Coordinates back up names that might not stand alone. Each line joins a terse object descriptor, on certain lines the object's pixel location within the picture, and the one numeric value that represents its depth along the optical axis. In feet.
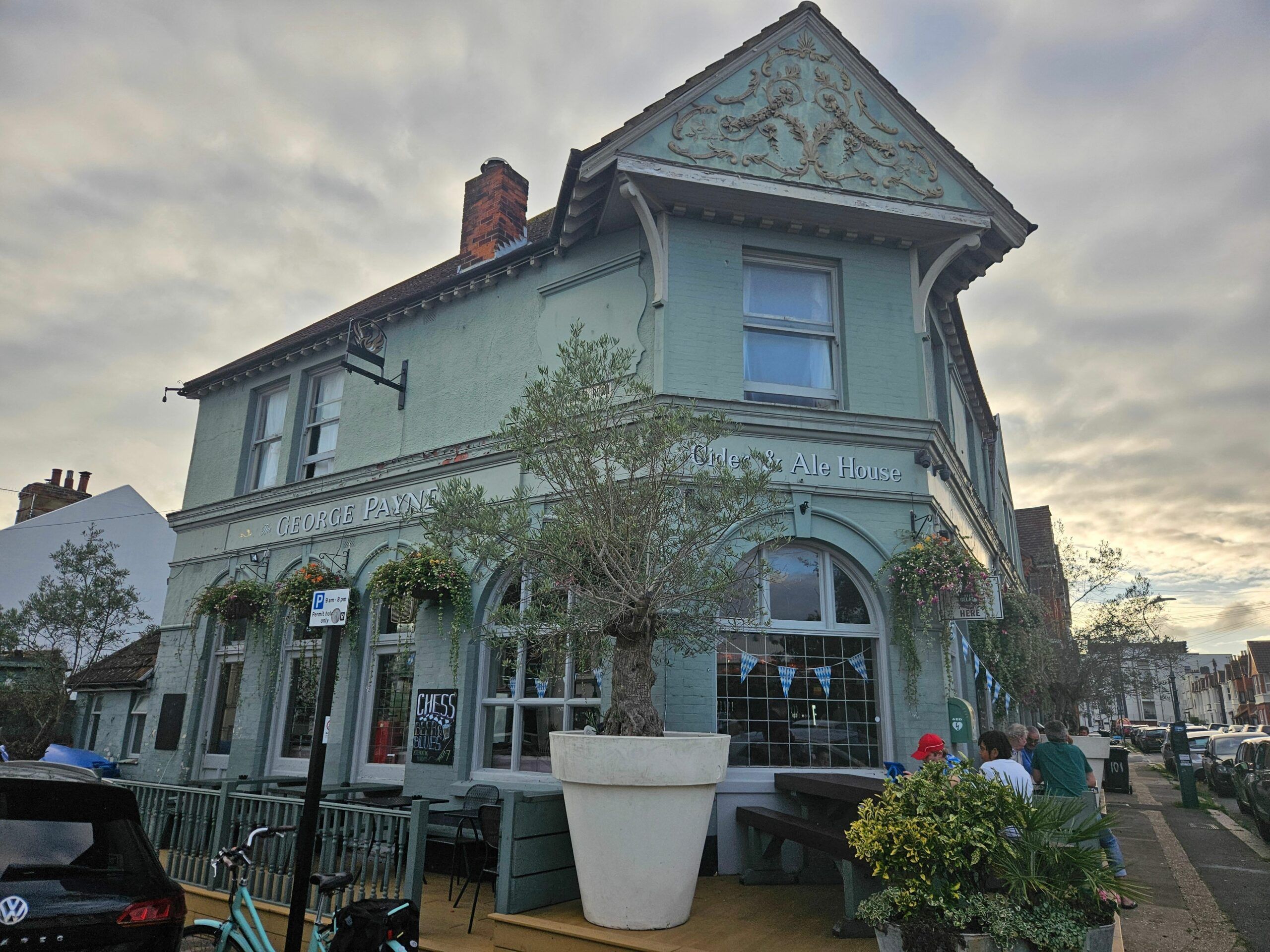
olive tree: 21.95
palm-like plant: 15.14
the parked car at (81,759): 33.88
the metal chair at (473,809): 25.27
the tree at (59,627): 54.29
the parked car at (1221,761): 69.05
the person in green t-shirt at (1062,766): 27.73
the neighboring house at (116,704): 51.72
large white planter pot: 19.67
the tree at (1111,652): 86.07
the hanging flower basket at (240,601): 41.06
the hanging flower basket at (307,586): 37.45
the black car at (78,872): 13.35
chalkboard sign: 33.50
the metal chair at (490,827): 22.89
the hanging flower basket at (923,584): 29.58
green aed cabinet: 30.78
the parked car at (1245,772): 52.47
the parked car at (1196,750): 97.35
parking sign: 20.10
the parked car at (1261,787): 45.75
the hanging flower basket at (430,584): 33.88
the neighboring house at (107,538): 82.53
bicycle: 16.97
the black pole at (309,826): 17.89
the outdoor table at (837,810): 20.01
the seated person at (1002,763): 20.03
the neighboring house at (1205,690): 328.90
